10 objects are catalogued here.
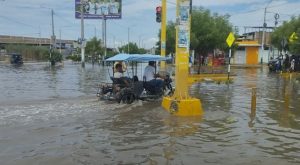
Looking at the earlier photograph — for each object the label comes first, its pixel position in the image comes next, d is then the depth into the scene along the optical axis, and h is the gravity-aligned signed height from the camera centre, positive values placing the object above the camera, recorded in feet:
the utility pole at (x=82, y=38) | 181.88 +4.83
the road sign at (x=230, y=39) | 96.07 +2.25
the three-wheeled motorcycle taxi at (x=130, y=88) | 57.82 -4.81
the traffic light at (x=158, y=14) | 85.88 +6.55
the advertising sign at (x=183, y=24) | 47.55 +2.62
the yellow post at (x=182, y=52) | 47.37 -0.20
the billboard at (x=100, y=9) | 223.51 +19.53
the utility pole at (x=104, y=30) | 233.60 +10.29
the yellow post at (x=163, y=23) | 83.92 +4.72
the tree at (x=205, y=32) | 116.16 +4.46
